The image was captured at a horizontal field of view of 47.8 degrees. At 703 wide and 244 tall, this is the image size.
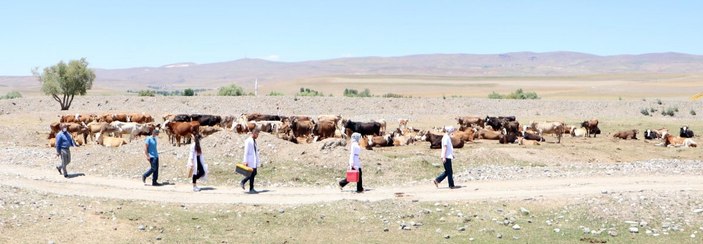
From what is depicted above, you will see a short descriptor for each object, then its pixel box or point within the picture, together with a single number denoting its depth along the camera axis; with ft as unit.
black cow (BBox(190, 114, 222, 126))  152.76
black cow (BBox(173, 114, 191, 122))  151.43
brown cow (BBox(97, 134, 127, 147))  110.22
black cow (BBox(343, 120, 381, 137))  128.67
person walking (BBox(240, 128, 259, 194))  68.03
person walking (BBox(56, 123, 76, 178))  78.64
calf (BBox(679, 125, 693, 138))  136.62
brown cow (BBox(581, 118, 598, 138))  144.66
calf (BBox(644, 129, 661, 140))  135.87
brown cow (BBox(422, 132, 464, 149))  112.68
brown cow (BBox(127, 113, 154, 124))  160.15
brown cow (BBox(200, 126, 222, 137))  120.55
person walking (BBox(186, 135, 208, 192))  70.28
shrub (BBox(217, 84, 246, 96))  276.21
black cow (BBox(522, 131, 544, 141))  130.11
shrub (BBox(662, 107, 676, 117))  204.51
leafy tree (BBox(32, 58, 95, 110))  221.25
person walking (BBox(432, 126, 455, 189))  68.95
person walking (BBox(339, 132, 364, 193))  67.00
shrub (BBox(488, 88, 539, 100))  273.54
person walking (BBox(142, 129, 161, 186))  72.84
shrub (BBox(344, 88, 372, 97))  274.85
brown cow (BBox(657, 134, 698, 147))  121.08
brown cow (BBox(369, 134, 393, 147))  115.24
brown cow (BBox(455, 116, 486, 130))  156.64
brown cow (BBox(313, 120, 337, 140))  122.72
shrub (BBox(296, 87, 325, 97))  268.25
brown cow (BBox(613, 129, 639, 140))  136.87
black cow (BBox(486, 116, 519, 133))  150.10
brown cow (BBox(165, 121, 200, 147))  112.65
